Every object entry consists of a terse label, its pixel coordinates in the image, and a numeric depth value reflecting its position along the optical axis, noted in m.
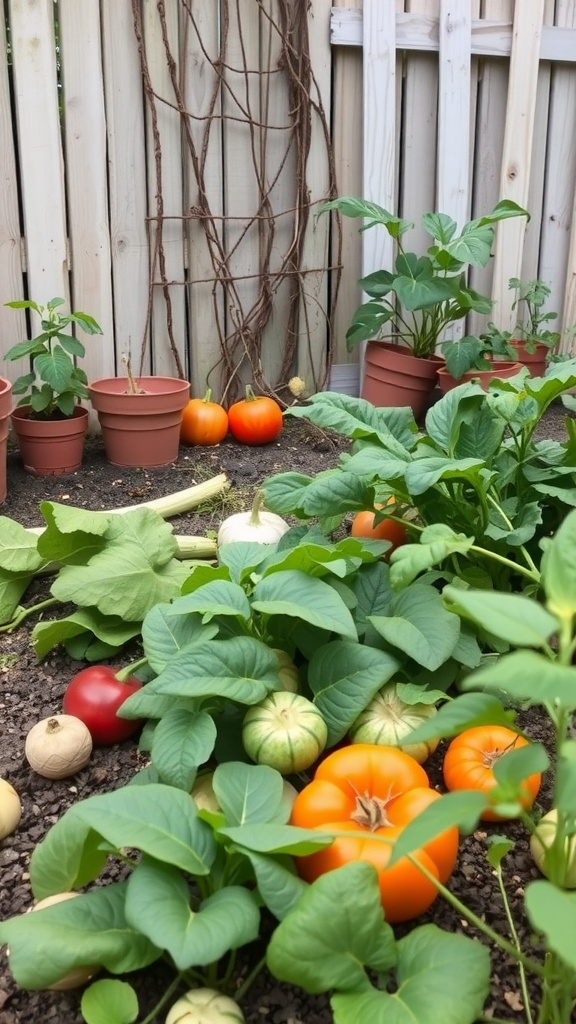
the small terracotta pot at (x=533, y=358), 3.94
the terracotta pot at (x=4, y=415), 2.66
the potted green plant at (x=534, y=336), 3.89
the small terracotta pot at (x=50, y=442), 3.02
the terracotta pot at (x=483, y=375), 3.47
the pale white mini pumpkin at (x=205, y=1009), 0.98
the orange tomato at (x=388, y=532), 1.98
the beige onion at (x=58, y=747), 1.48
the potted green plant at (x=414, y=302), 3.36
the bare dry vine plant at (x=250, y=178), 3.43
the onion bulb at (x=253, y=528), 2.17
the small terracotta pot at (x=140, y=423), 3.11
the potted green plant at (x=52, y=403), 2.92
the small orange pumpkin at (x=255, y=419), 3.47
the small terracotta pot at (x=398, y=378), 3.67
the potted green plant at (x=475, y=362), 3.41
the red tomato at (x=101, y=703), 1.57
